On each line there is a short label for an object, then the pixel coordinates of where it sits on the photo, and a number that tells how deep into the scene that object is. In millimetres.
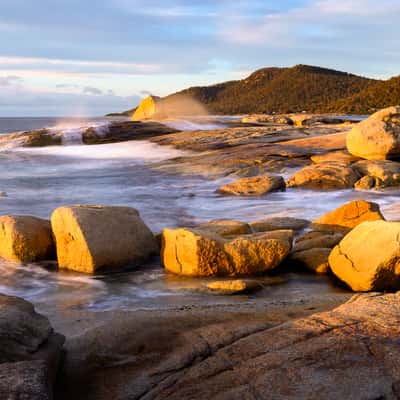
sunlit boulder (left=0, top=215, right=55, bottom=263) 7277
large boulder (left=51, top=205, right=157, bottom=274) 6812
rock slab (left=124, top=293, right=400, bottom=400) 2896
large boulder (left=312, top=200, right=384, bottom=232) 7978
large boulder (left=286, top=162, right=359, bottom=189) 13344
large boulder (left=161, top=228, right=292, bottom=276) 6418
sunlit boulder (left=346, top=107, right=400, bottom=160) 14922
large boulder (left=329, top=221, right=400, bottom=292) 5773
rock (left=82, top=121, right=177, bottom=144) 25438
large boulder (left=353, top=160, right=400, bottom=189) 13086
